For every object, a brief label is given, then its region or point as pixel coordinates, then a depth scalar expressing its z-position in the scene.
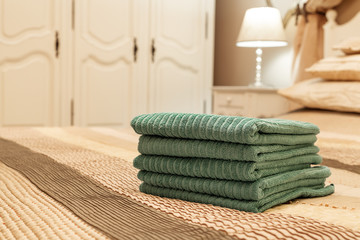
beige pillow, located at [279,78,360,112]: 1.81
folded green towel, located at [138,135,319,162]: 0.72
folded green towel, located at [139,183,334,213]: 0.72
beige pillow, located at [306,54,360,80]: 1.85
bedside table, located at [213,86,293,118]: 2.75
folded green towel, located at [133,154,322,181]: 0.72
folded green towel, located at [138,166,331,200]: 0.72
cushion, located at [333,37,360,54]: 1.95
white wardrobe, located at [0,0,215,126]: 3.14
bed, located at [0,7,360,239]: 0.58
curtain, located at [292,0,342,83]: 2.69
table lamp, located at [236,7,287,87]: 2.84
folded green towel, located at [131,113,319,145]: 0.71
